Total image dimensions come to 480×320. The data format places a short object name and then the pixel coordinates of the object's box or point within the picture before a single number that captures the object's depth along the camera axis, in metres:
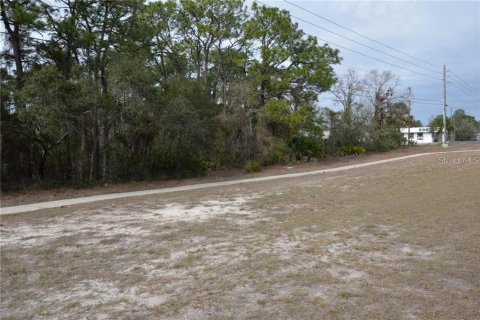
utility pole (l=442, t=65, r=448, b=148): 49.03
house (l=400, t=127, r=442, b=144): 87.04
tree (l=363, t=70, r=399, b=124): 52.25
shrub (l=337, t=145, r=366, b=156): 37.50
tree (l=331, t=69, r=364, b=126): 51.27
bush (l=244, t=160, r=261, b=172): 24.44
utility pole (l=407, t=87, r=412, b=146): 56.59
